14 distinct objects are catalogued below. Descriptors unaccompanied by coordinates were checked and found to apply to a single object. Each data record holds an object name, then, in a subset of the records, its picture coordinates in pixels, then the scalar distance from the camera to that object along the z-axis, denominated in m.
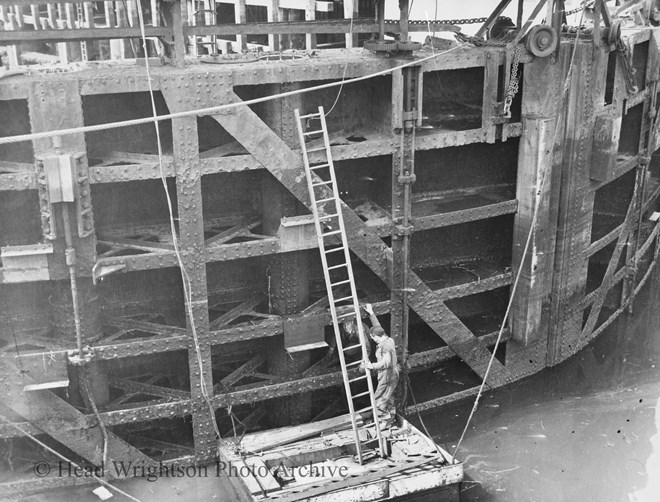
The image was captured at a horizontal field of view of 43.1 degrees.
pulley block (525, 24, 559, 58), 13.76
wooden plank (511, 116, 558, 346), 14.51
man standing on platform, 13.01
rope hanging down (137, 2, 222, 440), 11.89
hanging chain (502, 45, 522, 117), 13.98
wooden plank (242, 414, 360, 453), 12.88
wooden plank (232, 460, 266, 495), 11.69
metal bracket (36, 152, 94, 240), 11.23
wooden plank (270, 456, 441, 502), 11.55
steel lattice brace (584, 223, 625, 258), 16.59
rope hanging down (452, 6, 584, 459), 14.38
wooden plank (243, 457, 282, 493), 11.80
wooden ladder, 12.25
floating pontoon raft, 11.78
